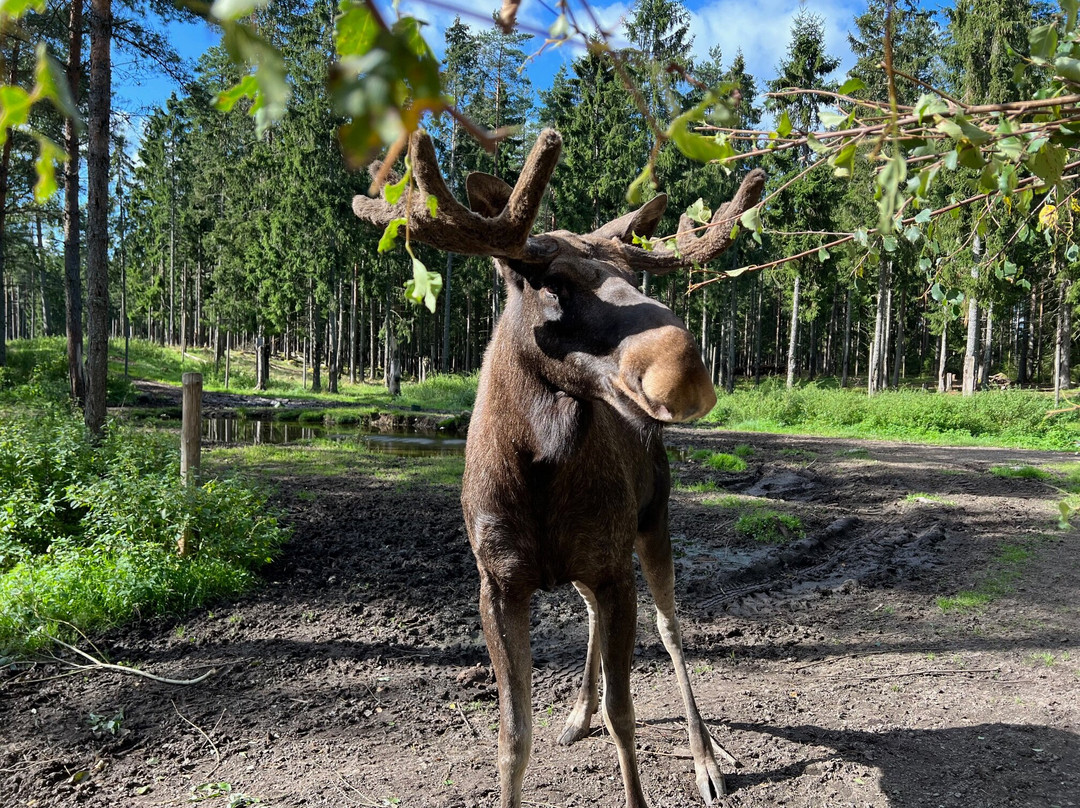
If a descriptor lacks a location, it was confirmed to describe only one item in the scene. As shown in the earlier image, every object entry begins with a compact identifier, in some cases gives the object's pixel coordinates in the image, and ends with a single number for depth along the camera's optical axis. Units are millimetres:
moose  2223
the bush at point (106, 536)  5828
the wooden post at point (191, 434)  7046
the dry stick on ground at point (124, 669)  4946
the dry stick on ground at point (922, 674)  4844
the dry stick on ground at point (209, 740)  4026
